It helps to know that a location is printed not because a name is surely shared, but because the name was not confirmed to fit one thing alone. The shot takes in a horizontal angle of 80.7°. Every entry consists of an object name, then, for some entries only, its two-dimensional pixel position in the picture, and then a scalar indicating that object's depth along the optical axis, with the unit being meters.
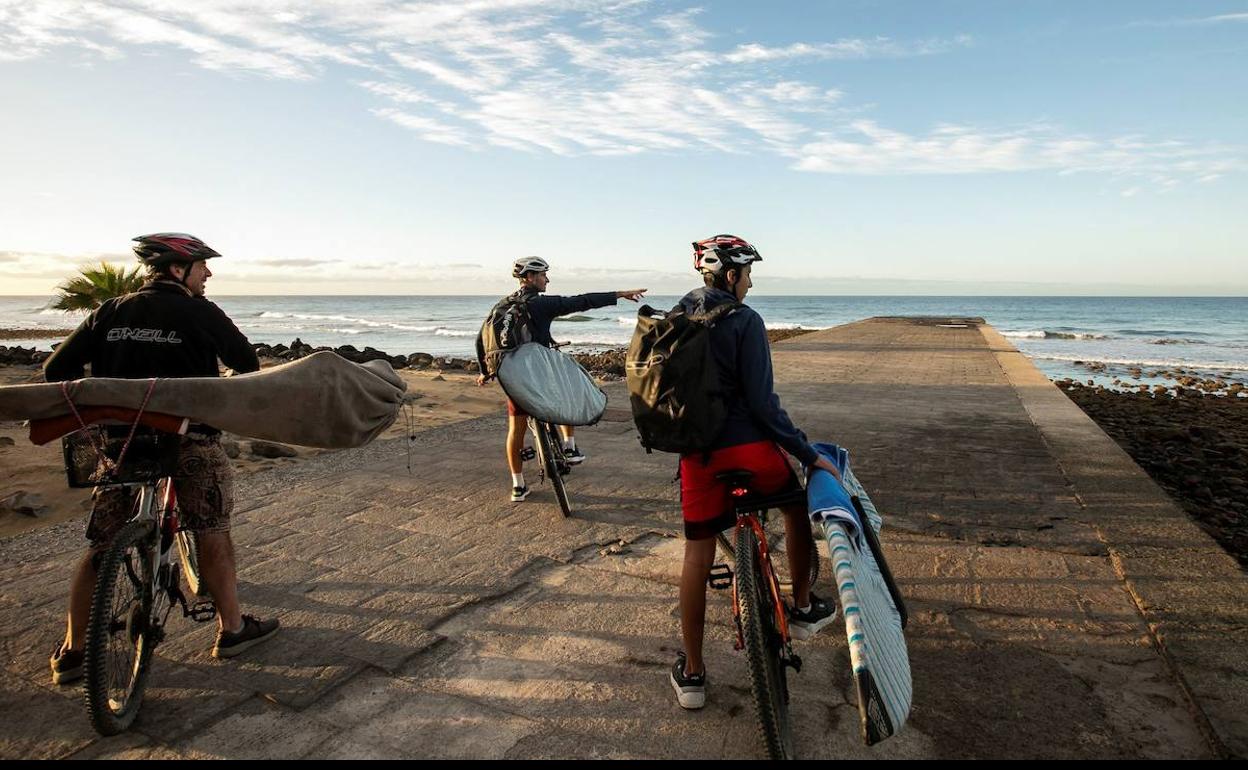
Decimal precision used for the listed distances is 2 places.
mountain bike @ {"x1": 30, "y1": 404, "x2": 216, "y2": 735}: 2.57
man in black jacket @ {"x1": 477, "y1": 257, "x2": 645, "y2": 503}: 5.26
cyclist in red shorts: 2.67
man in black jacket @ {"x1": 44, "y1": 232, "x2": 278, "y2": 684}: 2.90
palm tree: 11.27
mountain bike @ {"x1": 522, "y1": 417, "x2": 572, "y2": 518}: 5.13
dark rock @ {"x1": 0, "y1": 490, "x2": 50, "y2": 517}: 5.25
